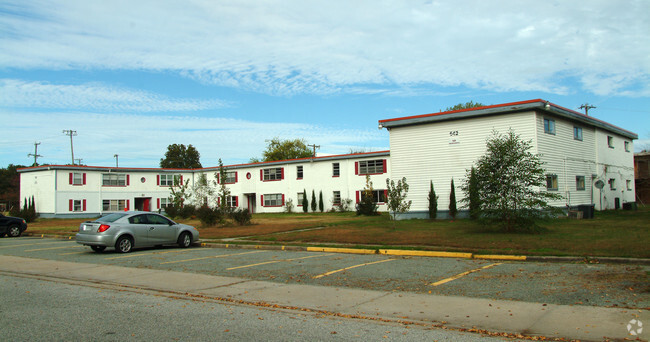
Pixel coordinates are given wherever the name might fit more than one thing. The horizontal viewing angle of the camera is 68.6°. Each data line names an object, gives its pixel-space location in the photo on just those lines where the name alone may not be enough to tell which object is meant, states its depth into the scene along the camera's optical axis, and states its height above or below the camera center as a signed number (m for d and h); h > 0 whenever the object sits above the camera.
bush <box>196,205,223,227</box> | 26.67 -1.07
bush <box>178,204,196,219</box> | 39.56 -1.17
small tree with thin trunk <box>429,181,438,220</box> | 28.09 -0.84
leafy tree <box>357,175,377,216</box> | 36.88 -1.12
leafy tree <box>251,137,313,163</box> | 86.81 +8.11
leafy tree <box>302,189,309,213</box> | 47.23 -1.01
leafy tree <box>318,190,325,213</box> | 46.52 -1.05
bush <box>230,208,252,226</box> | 27.19 -1.19
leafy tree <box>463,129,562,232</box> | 17.91 -0.08
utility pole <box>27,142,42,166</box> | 86.04 +8.55
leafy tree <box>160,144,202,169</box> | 101.00 +8.69
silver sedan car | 15.88 -1.15
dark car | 25.61 -1.26
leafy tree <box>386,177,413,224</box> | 22.27 -0.33
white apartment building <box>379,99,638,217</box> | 26.22 +2.54
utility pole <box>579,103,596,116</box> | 58.09 +9.48
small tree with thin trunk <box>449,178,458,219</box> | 27.56 -0.80
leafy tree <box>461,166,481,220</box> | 18.81 -0.30
